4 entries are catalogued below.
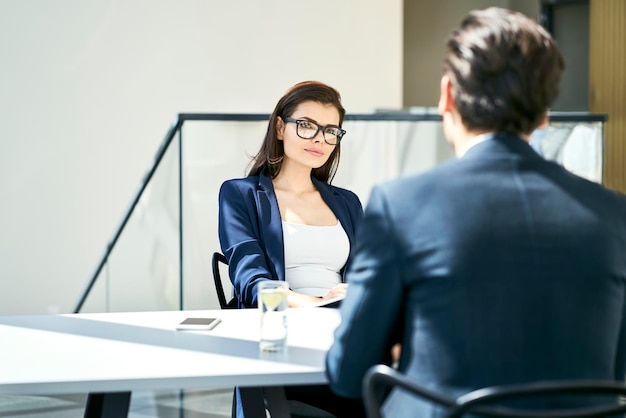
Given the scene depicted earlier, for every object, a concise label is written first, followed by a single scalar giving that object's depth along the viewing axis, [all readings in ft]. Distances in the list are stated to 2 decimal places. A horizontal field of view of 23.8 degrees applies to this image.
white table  8.99
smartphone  10.35
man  8.09
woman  12.54
